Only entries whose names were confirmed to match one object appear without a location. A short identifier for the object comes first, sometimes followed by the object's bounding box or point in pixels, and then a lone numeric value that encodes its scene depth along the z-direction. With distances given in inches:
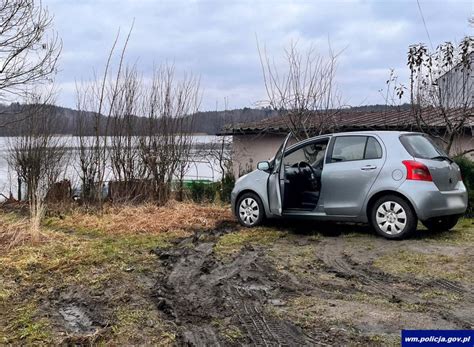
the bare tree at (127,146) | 468.1
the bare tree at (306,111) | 492.4
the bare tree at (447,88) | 431.8
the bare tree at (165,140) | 476.4
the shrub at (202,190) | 512.7
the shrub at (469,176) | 382.0
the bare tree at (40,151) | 529.7
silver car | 273.9
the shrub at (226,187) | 524.6
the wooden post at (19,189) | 568.3
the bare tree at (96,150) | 467.5
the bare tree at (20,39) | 345.1
